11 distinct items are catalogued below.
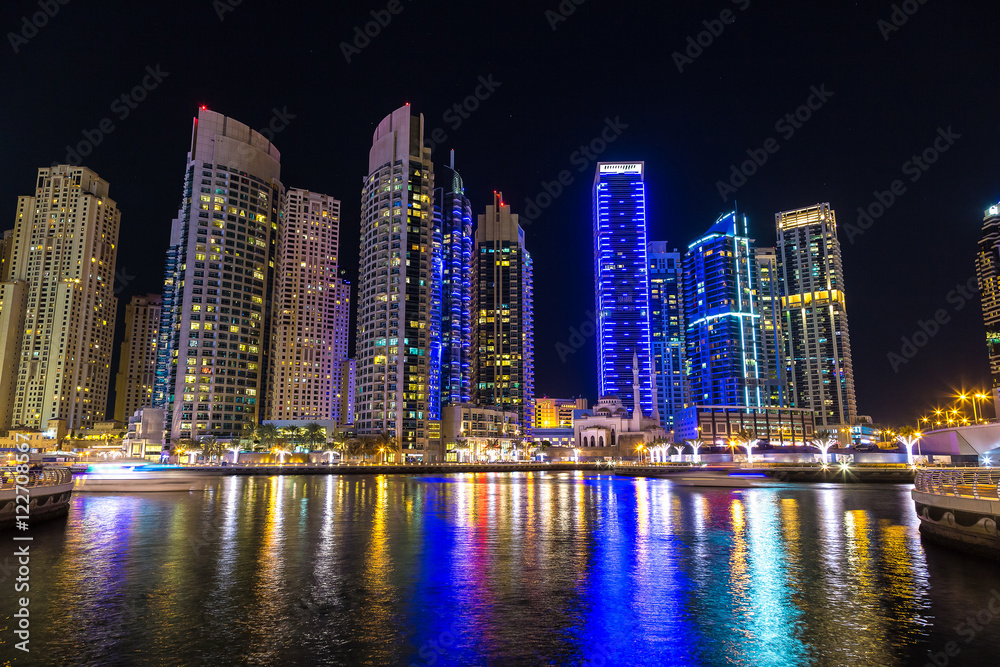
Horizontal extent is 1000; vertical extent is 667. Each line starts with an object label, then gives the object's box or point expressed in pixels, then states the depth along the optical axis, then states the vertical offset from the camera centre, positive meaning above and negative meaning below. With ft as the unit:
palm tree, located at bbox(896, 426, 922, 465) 359.87 -3.54
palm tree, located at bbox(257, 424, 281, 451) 578.25 +2.06
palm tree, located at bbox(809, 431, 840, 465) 415.03 -10.00
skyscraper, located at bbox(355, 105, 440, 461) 642.63 +31.95
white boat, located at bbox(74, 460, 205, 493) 271.90 -20.18
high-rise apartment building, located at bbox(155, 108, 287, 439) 629.92 +74.49
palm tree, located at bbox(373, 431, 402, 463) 582.76 -6.32
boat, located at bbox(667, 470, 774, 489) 340.59 -26.87
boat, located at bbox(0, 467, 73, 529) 130.82 -13.33
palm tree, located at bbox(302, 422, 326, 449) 601.21 +2.98
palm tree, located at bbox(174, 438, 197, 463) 571.28 -8.73
